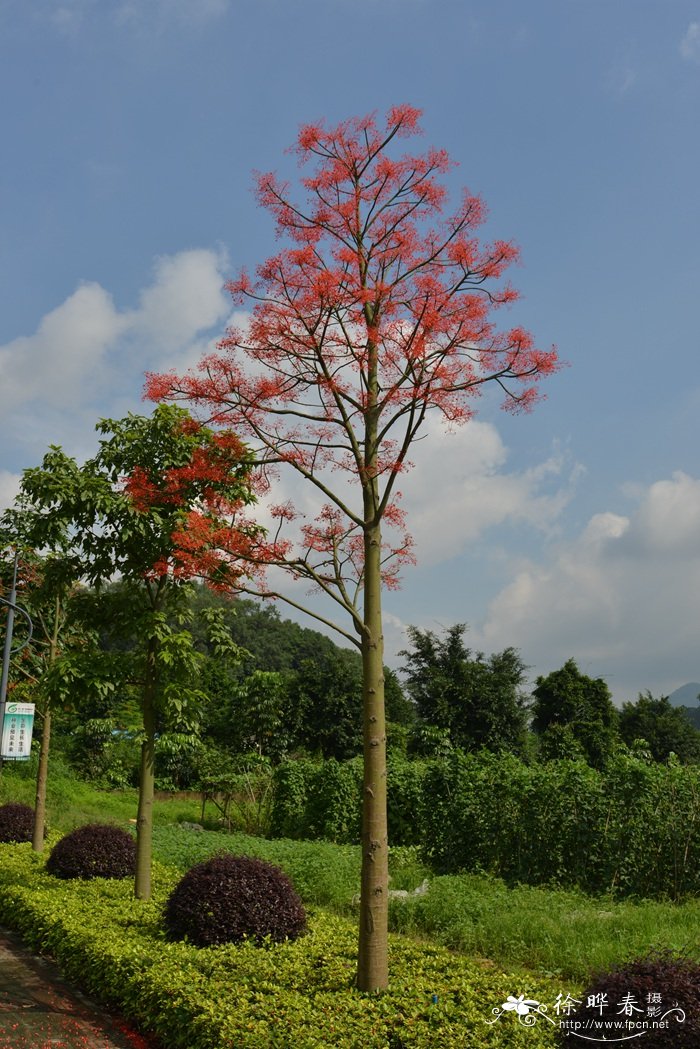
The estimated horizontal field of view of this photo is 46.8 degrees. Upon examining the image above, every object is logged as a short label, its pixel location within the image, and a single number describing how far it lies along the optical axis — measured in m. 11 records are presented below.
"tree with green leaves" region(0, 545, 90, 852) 10.80
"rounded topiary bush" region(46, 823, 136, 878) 11.14
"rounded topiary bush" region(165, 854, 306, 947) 7.70
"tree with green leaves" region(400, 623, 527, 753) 34.25
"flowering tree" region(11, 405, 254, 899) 10.01
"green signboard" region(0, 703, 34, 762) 15.13
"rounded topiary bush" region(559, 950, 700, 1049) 4.21
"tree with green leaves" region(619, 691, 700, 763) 38.81
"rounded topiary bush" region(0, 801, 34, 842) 14.89
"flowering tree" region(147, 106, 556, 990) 6.98
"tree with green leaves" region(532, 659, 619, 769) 34.03
